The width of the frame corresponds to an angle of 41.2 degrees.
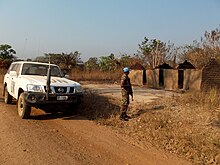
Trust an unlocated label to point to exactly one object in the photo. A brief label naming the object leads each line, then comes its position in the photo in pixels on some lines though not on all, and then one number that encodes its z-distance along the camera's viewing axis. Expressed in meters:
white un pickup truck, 8.38
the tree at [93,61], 41.33
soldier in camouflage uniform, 8.40
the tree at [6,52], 47.59
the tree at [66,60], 31.30
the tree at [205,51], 24.78
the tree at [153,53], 31.37
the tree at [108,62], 32.12
